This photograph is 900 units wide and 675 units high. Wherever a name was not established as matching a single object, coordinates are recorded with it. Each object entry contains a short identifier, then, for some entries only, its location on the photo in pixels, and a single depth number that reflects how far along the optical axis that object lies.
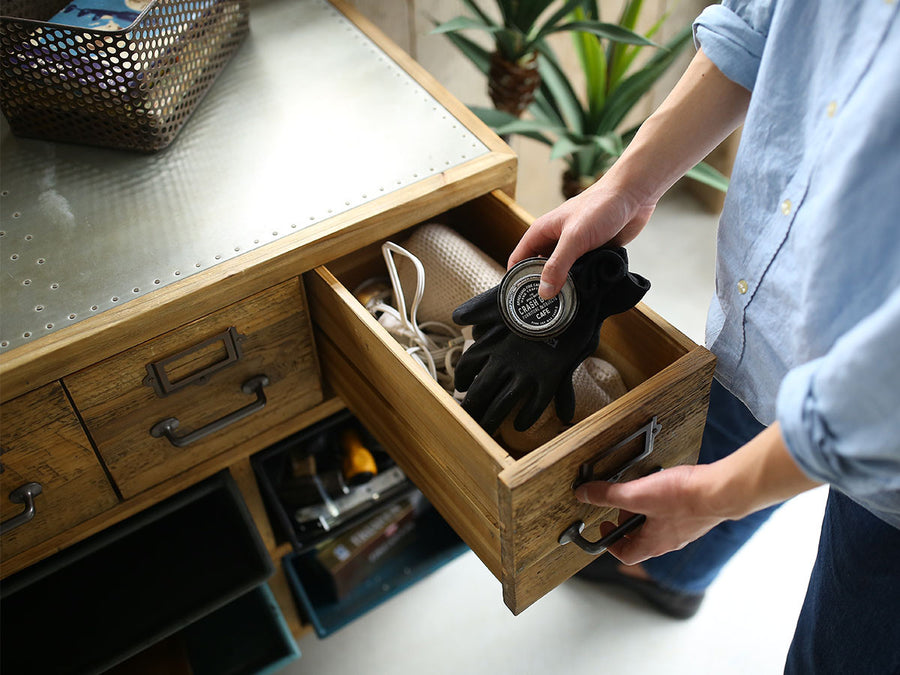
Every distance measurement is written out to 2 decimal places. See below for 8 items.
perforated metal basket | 0.86
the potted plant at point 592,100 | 1.30
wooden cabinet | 0.74
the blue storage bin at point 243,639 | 1.18
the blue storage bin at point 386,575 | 1.32
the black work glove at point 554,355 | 0.75
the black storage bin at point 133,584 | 0.98
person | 0.53
